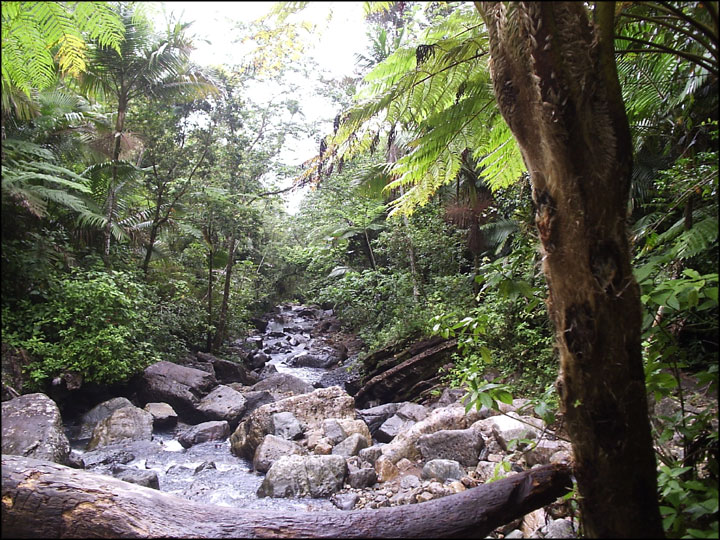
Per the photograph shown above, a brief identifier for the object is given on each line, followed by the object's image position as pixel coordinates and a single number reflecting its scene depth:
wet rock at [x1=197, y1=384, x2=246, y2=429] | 7.29
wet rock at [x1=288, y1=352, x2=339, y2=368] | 11.75
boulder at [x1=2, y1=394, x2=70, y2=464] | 4.42
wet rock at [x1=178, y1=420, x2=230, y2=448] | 6.37
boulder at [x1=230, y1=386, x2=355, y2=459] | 5.91
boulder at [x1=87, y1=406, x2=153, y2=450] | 6.04
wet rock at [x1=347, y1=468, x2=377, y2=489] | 4.68
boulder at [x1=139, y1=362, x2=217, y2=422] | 7.54
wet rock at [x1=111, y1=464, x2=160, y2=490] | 4.53
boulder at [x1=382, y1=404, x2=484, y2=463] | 5.06
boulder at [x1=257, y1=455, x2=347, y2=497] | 4.56
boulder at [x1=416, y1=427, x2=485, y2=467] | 4.58
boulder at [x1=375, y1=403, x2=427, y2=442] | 6.17
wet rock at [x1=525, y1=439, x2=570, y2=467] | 3.77
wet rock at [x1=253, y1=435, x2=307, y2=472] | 5.36
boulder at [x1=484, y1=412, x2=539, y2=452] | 4.27
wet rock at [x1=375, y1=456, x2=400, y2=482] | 4.79
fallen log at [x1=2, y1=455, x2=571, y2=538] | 1.50
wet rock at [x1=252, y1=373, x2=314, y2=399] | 8.91
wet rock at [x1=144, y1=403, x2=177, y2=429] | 6.95
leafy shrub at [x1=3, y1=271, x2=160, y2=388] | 5.99
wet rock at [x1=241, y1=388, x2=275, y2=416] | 7.68
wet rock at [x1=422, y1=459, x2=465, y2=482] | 4.29
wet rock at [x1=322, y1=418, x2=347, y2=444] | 5.90
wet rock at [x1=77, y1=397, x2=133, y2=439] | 6.41
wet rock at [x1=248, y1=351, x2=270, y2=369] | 11.47
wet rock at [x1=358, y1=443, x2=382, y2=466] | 5.22
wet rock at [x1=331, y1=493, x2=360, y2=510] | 4.25
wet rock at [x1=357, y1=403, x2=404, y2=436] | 6.75
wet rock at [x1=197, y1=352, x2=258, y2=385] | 9.99
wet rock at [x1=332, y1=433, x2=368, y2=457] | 5.51
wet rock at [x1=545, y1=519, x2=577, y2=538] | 1.79
